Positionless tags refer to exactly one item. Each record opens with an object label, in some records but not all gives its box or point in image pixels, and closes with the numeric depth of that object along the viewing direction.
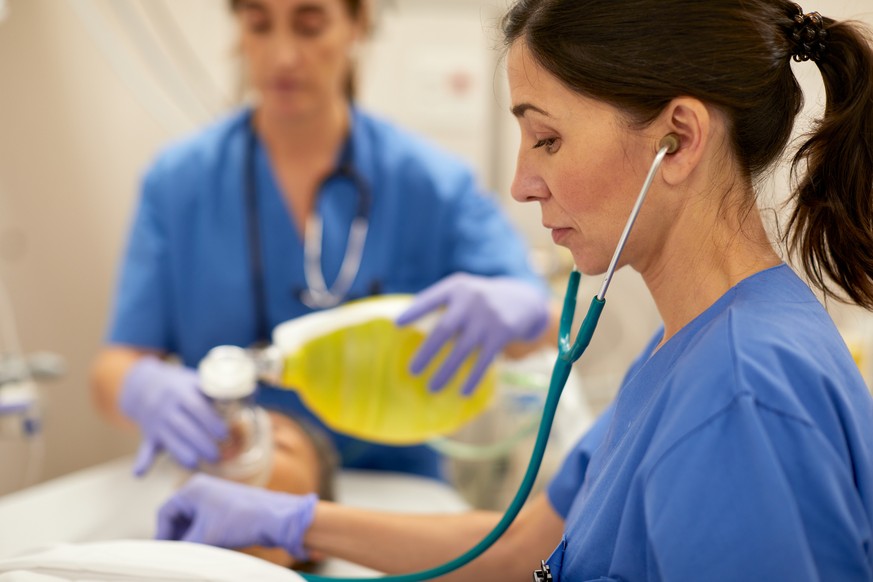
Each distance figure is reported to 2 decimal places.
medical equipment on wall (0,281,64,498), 1.53
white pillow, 0.85
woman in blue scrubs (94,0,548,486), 1.64
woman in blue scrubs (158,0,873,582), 0.64
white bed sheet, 1.34
